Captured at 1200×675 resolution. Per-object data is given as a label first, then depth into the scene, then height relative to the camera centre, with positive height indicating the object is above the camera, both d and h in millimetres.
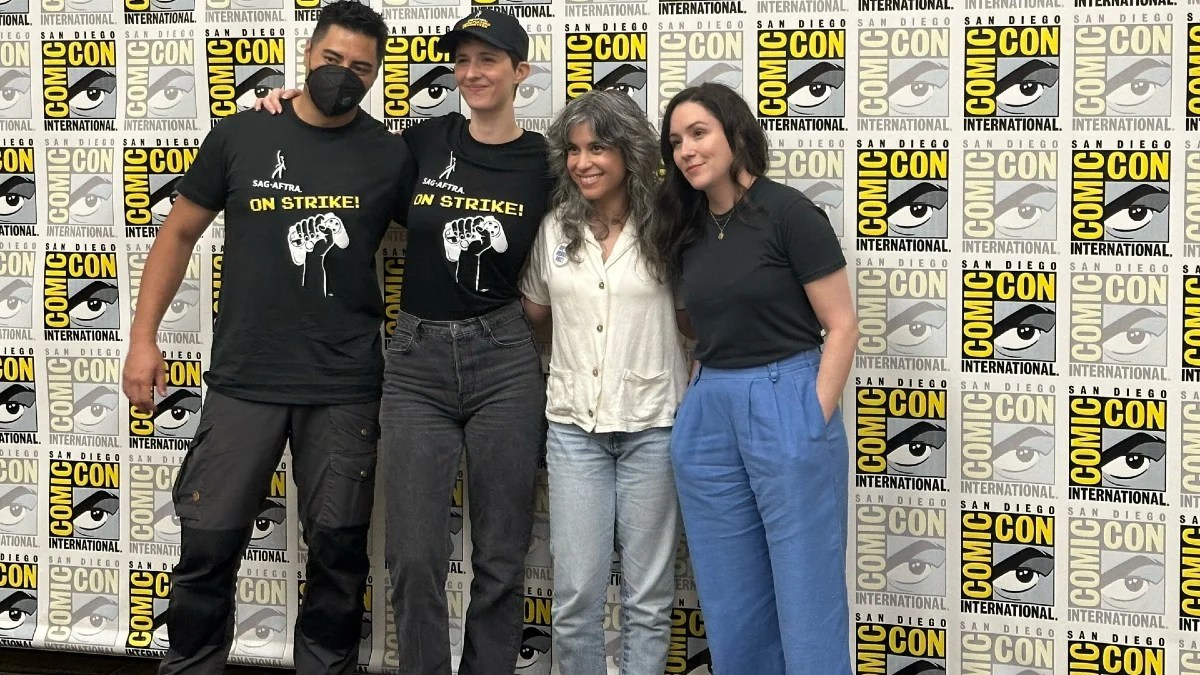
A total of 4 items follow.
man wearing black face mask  2701 -34
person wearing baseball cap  2658 -136
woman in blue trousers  2416 -145
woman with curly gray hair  2574 -162
